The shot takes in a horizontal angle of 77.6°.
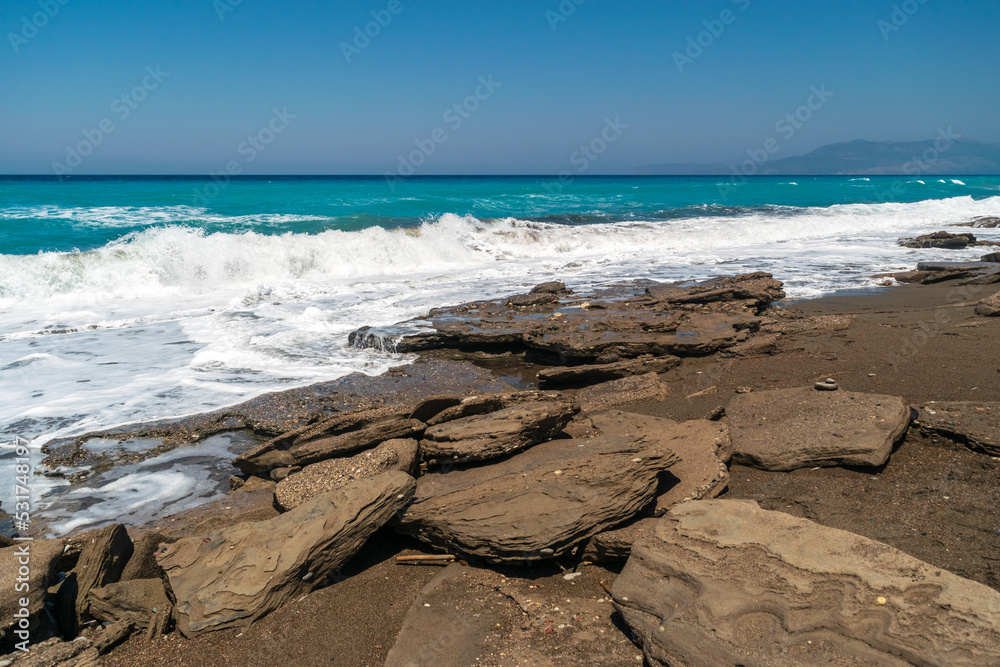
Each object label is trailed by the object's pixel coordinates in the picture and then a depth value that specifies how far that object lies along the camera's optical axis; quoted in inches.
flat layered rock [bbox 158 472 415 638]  121.9
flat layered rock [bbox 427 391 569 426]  187.8
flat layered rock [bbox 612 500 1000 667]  90.3
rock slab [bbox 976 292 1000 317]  317.1
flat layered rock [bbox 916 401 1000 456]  162.6
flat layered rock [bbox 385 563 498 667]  108.3
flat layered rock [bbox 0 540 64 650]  114.7
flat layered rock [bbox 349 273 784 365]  295.0
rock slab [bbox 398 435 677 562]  128.5
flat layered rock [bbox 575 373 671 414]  234.8
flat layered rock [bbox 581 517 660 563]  127.2
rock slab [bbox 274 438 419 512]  160.2
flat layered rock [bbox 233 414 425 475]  174.7
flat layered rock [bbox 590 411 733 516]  151.4
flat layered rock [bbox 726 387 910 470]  162.2
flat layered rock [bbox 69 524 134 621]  128.1
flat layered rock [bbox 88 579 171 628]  124.9
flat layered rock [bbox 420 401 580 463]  163.0
